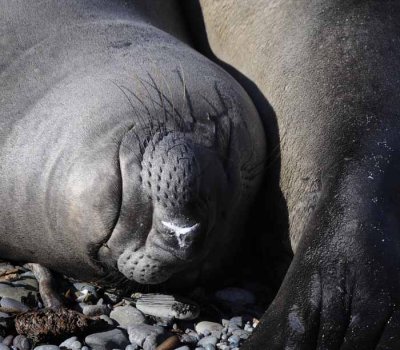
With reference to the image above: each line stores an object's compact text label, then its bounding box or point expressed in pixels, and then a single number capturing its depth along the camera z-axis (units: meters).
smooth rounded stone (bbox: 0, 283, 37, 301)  8.42
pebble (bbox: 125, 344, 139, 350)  7.70
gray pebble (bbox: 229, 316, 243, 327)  8.22
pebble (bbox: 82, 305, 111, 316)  8.23
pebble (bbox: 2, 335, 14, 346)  7.68
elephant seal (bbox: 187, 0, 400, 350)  7.08
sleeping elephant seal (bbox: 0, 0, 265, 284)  7.65
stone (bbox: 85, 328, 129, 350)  7.68
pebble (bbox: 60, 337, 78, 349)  7.66
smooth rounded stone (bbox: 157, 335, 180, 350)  7.73
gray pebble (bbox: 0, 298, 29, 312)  8.17
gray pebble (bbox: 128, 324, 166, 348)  7.78
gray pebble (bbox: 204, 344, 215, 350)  7.80
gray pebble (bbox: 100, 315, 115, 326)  8.10
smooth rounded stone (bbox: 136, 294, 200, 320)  8.21
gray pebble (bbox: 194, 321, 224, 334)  8.08
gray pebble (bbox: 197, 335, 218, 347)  7.87
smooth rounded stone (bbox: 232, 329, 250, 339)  7.98
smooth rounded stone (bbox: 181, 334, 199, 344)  7.90
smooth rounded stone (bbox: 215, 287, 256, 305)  8.65
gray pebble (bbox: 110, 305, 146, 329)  8.12
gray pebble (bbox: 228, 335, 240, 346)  7.88
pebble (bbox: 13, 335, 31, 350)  7.62
